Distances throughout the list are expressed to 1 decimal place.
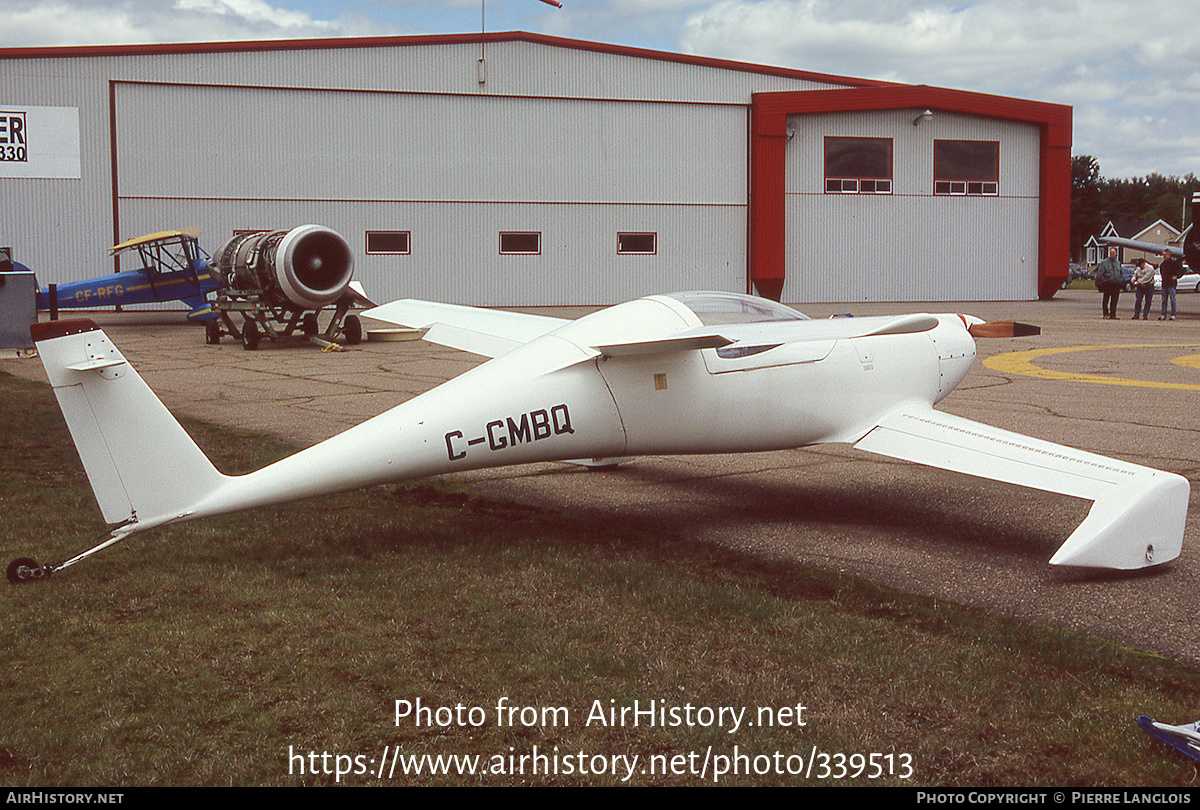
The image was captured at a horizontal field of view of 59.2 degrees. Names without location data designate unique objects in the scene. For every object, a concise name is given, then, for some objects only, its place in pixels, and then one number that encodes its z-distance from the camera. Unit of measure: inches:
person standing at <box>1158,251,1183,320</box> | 1104.2
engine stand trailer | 826.2
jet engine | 808.3
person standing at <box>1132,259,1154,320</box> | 1110.4
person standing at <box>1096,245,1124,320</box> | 1140.5
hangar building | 1259.8
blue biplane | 1051.9
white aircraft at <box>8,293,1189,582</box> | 216.2
